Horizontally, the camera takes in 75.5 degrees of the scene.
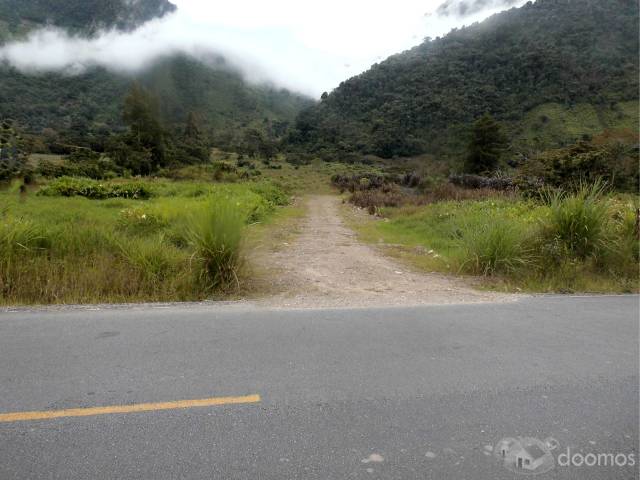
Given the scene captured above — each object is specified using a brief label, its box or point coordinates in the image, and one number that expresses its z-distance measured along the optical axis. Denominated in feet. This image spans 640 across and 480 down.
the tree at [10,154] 70.74
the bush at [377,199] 77.92
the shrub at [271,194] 79.54
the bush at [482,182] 83.79
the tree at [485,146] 160.15
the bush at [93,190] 65.96
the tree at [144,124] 136.36
